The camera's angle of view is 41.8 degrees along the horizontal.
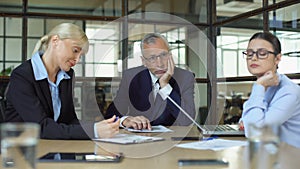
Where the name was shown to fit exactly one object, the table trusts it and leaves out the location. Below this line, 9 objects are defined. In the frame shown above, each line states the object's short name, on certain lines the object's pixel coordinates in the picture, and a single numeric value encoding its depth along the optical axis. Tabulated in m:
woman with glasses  1.68
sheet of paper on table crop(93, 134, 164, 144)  1.61
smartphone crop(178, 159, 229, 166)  1.16
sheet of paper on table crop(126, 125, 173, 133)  2.04
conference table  1.14
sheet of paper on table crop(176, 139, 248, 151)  1.48
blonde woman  1.76
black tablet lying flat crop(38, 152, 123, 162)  1.21
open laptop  1.89
